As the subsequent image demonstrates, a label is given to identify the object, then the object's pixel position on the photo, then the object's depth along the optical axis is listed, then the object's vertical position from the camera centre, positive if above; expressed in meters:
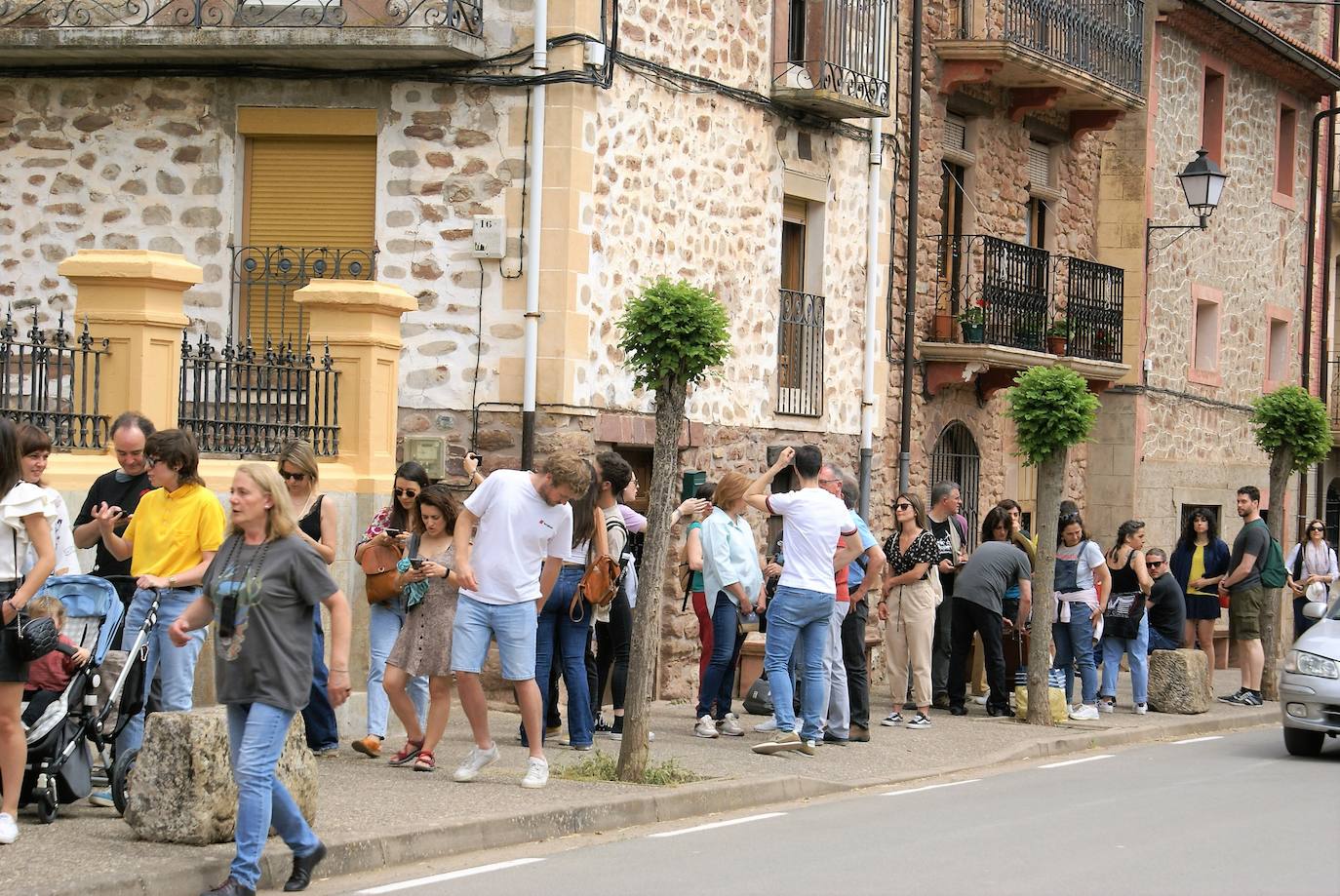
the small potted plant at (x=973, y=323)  21.56 +1.42
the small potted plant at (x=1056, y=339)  23.34 +1.36
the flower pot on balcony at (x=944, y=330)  21.58 +1.34
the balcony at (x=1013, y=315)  21.59 +1.61
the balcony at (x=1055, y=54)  21.45 +4.59
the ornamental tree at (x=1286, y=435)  20.88 +0.27
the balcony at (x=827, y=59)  18.50 +3.73
